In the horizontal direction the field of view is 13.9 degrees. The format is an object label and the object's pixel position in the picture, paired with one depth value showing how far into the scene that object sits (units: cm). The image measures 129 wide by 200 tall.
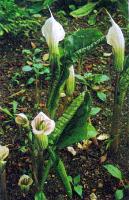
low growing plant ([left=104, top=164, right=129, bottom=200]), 201
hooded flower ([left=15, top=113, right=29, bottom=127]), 178
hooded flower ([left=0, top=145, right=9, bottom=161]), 179
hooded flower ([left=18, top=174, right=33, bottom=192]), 185
